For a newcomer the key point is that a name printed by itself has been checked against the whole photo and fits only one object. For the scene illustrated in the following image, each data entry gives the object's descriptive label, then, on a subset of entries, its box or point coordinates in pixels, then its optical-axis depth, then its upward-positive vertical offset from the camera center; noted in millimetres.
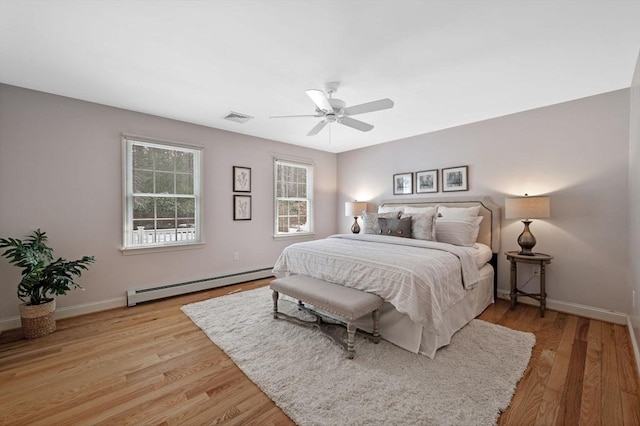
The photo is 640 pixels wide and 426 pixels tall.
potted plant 2568 -645
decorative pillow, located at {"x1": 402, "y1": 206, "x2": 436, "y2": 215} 3914 +38
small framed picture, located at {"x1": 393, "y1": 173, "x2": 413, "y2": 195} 4734 +514
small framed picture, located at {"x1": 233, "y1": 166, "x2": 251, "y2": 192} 4480 +568
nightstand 3094 -689
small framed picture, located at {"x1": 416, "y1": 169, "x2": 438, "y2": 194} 4430 +516
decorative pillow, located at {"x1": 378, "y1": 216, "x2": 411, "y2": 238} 3658 -196
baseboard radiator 3474 -1050
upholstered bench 2236 -765
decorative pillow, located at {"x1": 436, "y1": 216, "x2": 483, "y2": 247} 3477 -240
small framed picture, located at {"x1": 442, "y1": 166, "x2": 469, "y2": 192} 4094 +512
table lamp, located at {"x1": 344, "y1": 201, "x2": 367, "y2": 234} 5242 +69
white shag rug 1647 -1195
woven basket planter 2602 -1028
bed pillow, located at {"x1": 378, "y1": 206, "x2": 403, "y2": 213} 4632 +62
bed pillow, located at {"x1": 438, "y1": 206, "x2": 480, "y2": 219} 3746 +3
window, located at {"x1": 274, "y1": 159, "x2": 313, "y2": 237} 5168 +285
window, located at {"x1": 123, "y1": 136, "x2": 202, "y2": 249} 3539 +269
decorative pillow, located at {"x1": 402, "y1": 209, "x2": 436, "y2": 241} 3547 -192
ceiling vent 3610 +1310
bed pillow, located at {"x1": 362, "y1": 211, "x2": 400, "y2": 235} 4051 -130
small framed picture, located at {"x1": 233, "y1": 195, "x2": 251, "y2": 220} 4496 +97
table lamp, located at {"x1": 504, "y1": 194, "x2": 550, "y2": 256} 3076 +1
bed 2281 -524
